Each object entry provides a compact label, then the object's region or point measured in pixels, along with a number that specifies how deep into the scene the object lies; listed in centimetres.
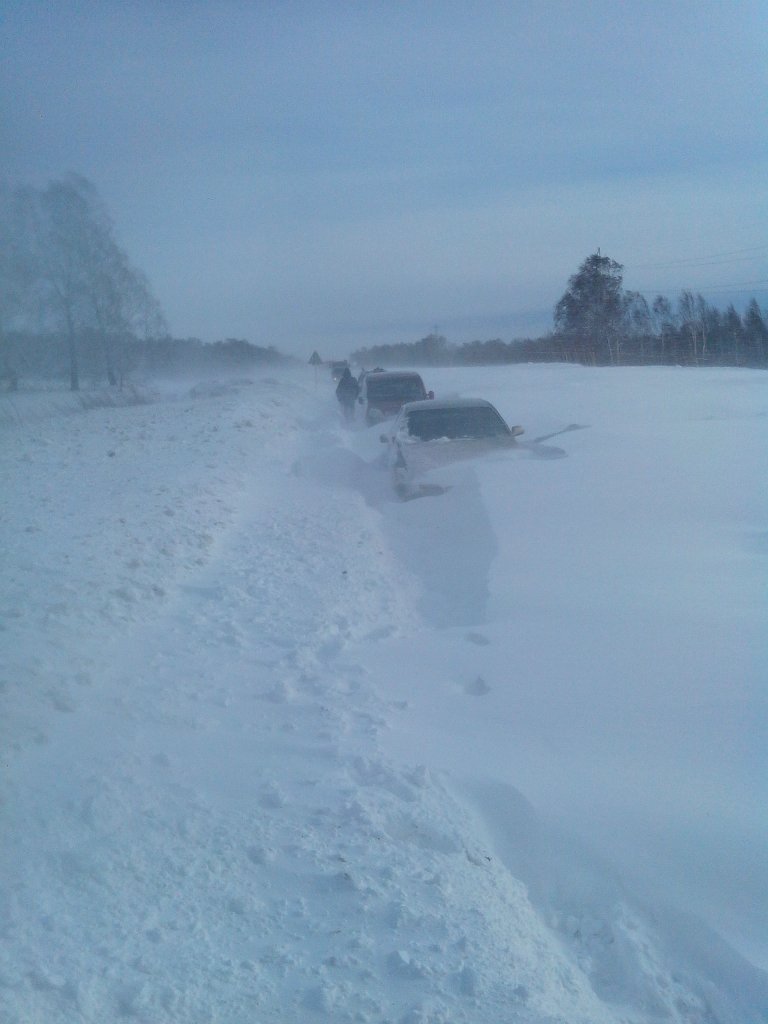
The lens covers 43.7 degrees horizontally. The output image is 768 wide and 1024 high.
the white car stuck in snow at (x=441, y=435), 1346
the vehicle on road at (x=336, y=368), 5010
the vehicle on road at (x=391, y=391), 2184
